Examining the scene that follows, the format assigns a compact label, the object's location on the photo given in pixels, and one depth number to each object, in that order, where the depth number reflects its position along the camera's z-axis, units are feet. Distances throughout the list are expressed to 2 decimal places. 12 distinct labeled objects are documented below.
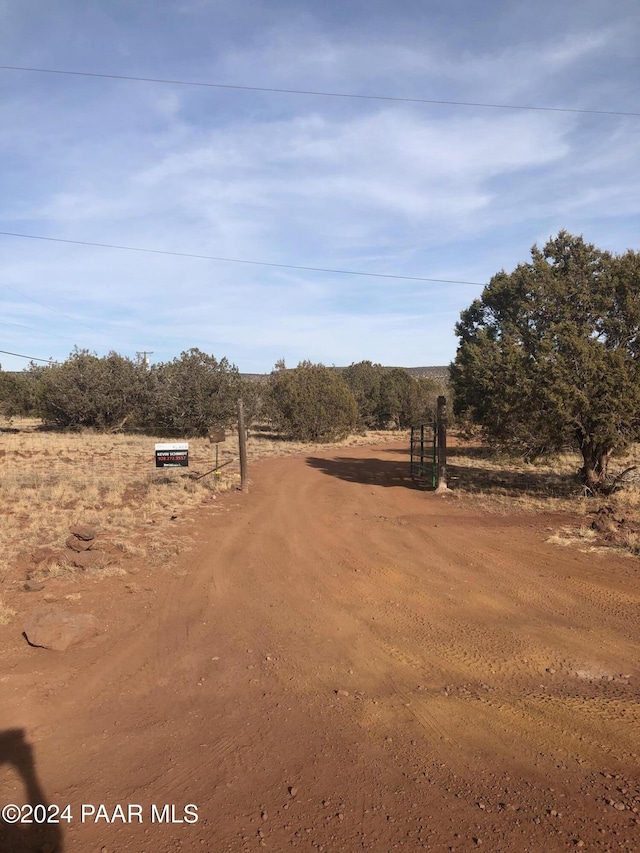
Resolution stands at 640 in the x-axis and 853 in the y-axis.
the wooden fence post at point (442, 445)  58.39
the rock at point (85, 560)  28.60
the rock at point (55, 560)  28.04
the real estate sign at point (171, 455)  54.24
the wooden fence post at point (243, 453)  57.11
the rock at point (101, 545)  31.60
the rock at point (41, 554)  29.13
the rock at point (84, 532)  31.60
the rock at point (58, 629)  19.38
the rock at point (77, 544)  30.91
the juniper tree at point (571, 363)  45.29
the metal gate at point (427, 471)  60.13
